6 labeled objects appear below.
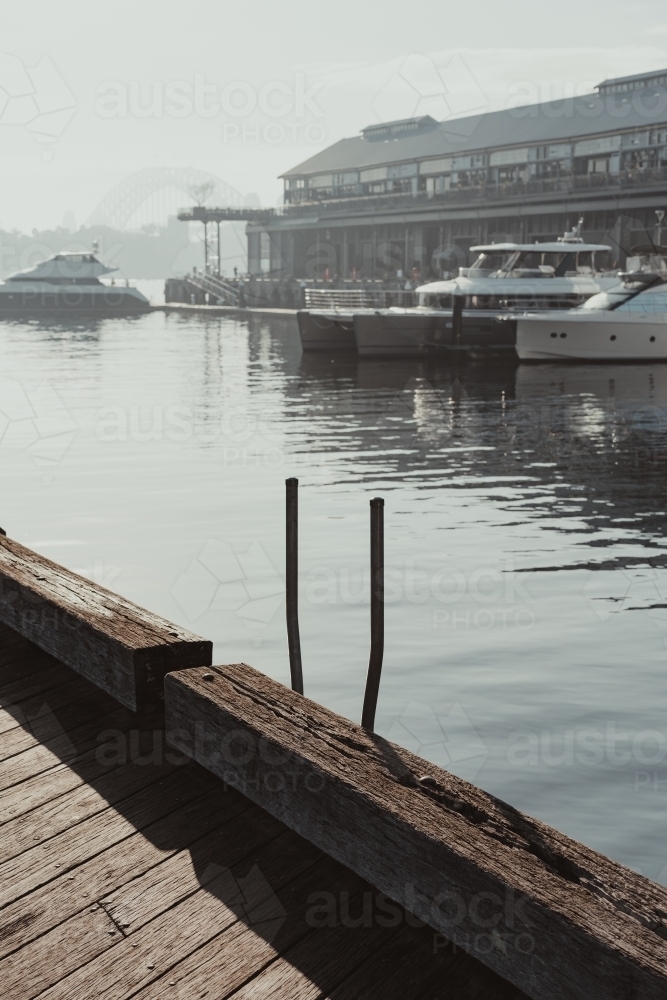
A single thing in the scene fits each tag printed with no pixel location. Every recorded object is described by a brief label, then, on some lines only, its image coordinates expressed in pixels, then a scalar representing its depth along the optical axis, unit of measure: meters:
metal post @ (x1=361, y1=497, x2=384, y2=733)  5.31
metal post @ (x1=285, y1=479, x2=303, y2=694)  5.67
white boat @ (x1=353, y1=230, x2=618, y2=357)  36.12
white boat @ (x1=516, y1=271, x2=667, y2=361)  33.59
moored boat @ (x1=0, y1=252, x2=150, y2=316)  77.44
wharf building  51.62
